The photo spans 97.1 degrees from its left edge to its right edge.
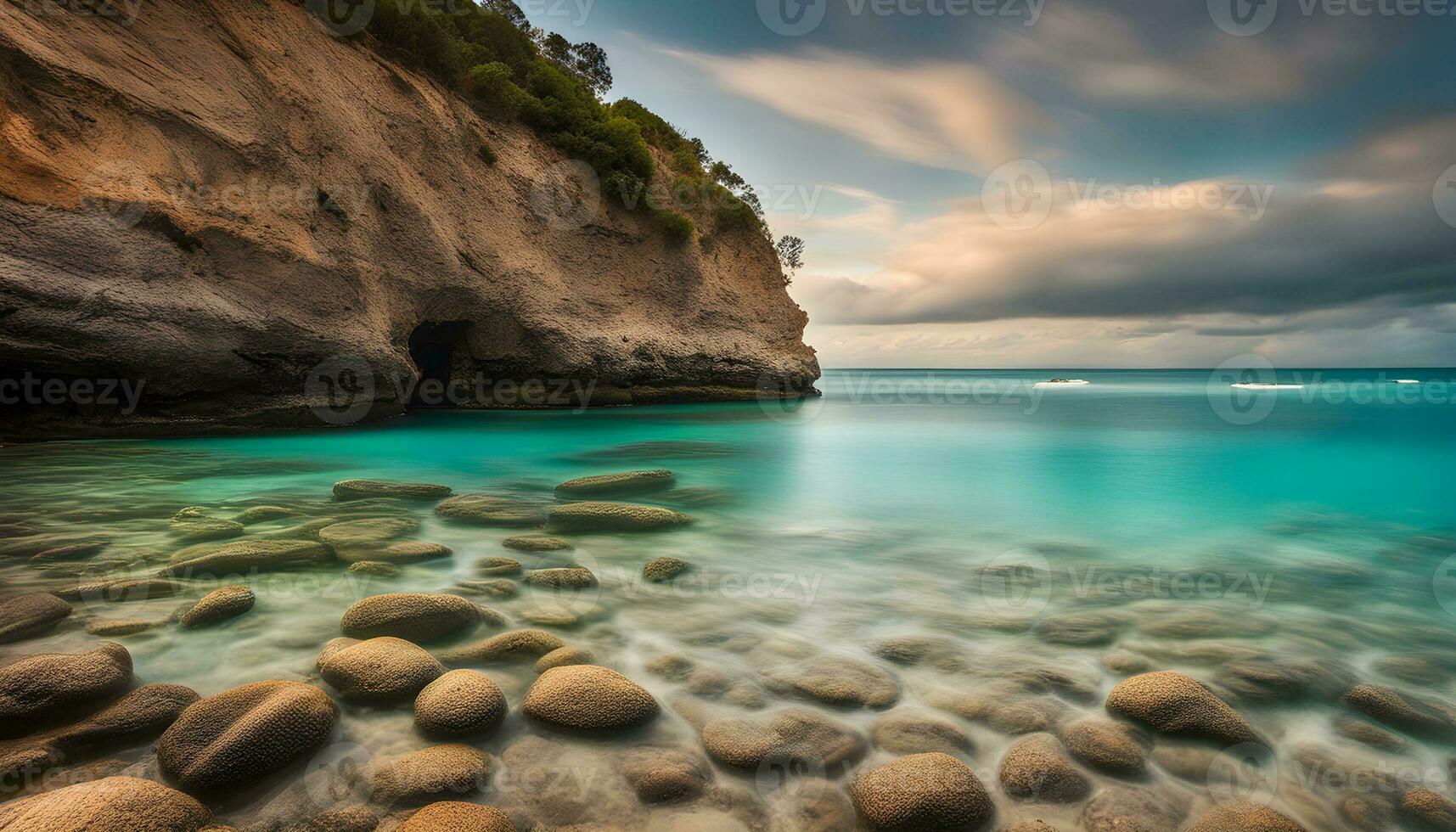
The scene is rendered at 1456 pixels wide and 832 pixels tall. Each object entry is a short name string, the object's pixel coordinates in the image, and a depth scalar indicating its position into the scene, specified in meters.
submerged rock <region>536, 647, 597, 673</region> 3.67
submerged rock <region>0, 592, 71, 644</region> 3.74
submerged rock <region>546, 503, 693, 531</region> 7.09
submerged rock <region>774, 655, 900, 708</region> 3.46
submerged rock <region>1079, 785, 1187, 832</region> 2.54
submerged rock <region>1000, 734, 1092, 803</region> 2.70
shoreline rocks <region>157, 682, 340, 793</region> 2.52
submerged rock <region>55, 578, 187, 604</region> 4.39
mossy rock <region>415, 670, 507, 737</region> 2.95
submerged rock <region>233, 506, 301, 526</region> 6.89
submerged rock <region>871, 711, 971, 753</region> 3.05
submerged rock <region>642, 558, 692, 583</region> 5.48
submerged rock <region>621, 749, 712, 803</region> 2.64
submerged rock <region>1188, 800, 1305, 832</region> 2.43
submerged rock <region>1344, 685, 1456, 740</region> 3.34
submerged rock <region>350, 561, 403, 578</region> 5.14
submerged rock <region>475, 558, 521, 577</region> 5.34
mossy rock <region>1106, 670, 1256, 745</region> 3.11
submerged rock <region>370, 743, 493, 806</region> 2.52
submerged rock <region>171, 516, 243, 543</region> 6.11
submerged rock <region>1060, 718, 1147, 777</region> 2.86
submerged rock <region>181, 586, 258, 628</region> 4.05
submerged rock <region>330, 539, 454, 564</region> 5.53
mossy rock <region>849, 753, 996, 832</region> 2.47
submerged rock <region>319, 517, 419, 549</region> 5.95
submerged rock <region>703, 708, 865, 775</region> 2.86
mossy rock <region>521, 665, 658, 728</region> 3.07
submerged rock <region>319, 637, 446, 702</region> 3.19
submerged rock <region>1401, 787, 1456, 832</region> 2.60
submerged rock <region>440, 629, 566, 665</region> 3.74
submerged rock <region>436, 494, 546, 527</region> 7.25
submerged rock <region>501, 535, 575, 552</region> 6.12
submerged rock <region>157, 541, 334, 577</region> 5.05
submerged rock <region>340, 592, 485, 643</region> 3.95
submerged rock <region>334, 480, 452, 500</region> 8.47
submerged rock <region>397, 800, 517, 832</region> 2.20
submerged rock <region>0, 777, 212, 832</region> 2.02
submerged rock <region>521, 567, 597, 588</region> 5.08
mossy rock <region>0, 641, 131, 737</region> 2.75
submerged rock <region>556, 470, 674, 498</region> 8.95
